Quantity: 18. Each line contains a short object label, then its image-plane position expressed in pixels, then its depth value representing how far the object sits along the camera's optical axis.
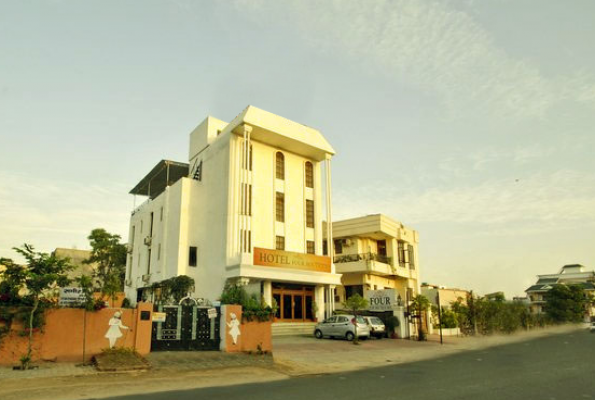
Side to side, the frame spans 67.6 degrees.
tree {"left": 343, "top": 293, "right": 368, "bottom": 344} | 29.51
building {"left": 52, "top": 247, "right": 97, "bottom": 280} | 62.58
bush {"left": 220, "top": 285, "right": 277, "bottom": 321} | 18.41
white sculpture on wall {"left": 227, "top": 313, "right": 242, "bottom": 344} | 17.94
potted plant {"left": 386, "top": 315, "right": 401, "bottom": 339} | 29.81
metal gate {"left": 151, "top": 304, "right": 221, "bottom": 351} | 16.97
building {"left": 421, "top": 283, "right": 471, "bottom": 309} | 47.33
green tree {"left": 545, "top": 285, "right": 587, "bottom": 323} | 62.22
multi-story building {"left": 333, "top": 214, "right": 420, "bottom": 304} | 39.97
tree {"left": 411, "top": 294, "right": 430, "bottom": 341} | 29.88
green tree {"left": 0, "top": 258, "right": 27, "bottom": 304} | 13.53
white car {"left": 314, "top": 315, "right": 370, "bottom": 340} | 25.98
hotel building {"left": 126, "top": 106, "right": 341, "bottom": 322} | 30.75
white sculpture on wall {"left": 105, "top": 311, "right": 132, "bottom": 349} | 15.46
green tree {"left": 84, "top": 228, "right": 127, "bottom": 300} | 47.00
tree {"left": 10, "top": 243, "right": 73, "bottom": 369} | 13.56
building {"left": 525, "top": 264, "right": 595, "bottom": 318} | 83.75
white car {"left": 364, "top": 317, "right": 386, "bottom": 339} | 28.36
